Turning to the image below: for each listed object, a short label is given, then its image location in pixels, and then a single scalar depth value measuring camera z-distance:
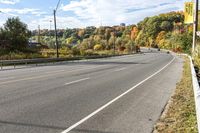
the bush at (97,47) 91.20
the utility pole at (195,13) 21.38
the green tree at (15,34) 41.63
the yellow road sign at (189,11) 21.11
